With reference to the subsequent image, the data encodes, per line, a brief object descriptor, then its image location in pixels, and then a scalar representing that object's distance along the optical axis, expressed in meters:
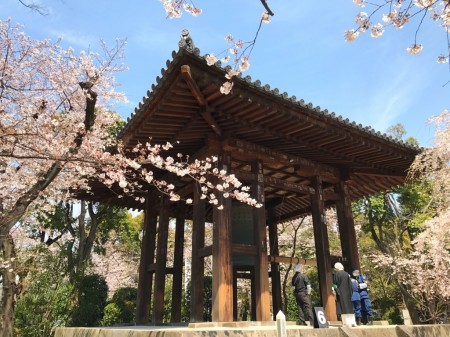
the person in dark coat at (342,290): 7.08
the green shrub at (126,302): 13.66
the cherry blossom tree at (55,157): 4.80
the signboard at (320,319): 5.67
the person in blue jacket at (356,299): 7.79
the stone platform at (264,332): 4.30
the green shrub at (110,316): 13.38
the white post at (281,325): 3.51
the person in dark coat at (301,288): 7.41
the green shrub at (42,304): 11.26
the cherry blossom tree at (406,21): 3.45
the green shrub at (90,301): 12.71
